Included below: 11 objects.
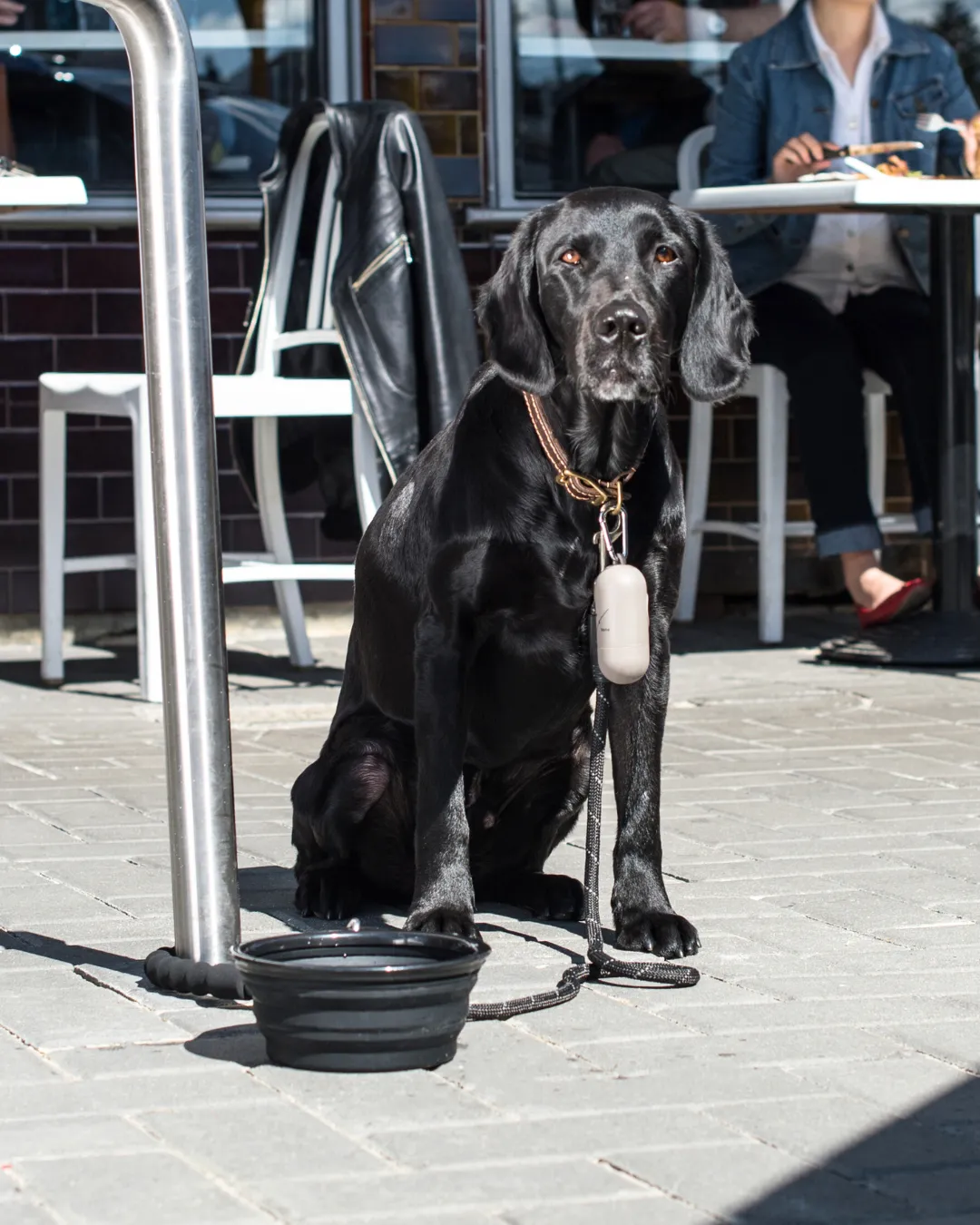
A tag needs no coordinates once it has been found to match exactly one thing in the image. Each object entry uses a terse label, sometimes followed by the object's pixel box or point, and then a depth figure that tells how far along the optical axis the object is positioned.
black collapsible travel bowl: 4.82
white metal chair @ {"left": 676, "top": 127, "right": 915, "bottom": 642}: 13.43
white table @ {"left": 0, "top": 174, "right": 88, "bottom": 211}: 9.75
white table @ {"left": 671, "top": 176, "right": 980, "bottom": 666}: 12.05
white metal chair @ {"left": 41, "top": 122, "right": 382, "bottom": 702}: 11.38
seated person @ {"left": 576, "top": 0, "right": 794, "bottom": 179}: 14.77
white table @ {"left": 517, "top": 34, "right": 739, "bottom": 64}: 14.57
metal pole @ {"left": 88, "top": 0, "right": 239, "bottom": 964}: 5.34
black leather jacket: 11.52
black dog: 6.22
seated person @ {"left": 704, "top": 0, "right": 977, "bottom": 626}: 12.66
